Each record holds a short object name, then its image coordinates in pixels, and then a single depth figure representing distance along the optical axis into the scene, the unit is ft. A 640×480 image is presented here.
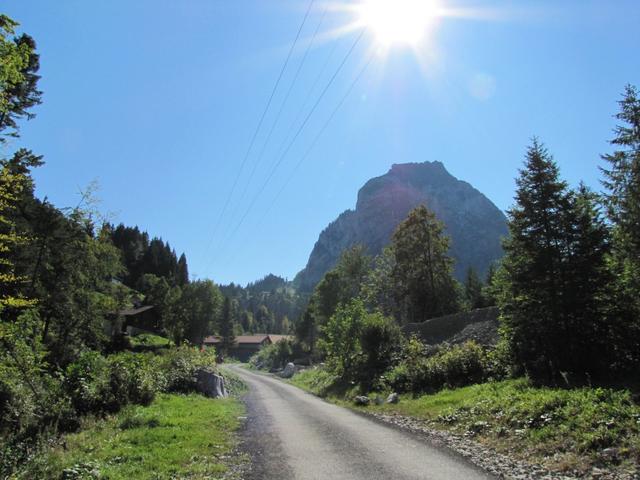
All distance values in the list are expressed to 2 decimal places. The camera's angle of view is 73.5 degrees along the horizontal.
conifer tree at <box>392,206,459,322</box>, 154.10
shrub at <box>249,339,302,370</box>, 266.77
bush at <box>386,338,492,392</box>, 64.39
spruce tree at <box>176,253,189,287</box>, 344.98
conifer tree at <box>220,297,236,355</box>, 387.14
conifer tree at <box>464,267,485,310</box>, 217.77
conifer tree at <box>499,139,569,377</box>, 55.57
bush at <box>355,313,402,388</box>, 88.94
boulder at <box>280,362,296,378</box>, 193.06
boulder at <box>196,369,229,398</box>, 82.58
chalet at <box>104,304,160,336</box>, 210.79
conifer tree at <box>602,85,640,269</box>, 52.11
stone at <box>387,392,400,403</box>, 64.86
